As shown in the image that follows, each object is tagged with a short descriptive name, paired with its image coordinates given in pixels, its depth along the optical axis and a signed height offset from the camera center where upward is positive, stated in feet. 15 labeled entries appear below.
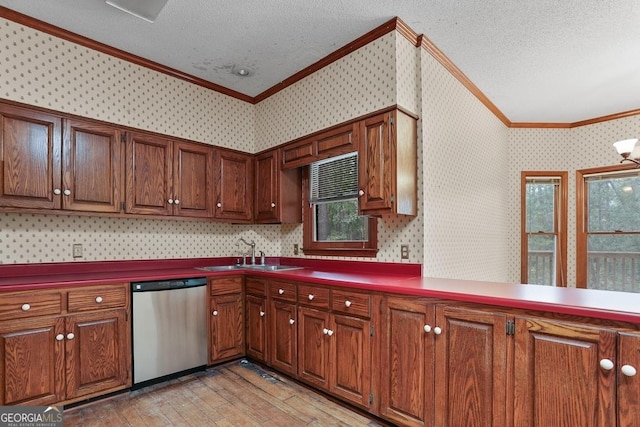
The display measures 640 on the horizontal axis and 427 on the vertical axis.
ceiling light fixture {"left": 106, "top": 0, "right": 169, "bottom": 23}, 7.38 +4.73
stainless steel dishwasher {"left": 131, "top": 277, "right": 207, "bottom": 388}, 8.77 -3.17
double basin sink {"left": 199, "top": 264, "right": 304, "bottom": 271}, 11.77 -1.95
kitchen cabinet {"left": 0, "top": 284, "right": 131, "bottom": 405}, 7.07 -2.99
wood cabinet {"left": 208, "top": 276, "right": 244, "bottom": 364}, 10.16 -3.28
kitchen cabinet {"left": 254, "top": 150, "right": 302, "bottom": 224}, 11.72 +0.77
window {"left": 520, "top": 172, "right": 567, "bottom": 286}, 15.57 -0.64
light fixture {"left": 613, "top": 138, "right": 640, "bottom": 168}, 10.12 +2.00
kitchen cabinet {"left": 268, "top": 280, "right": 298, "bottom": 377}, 9.19 -3.26
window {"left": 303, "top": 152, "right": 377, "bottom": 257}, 10.17 +0.02
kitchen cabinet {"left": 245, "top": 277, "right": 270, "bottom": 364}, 10.20 -3.30
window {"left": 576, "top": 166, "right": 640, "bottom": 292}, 13.94 -0.73
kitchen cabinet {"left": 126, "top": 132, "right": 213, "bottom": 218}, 9.87 +1.20
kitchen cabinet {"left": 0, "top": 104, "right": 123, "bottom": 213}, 7.93 +1.36
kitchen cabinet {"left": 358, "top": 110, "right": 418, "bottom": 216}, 8.28 +1.25
